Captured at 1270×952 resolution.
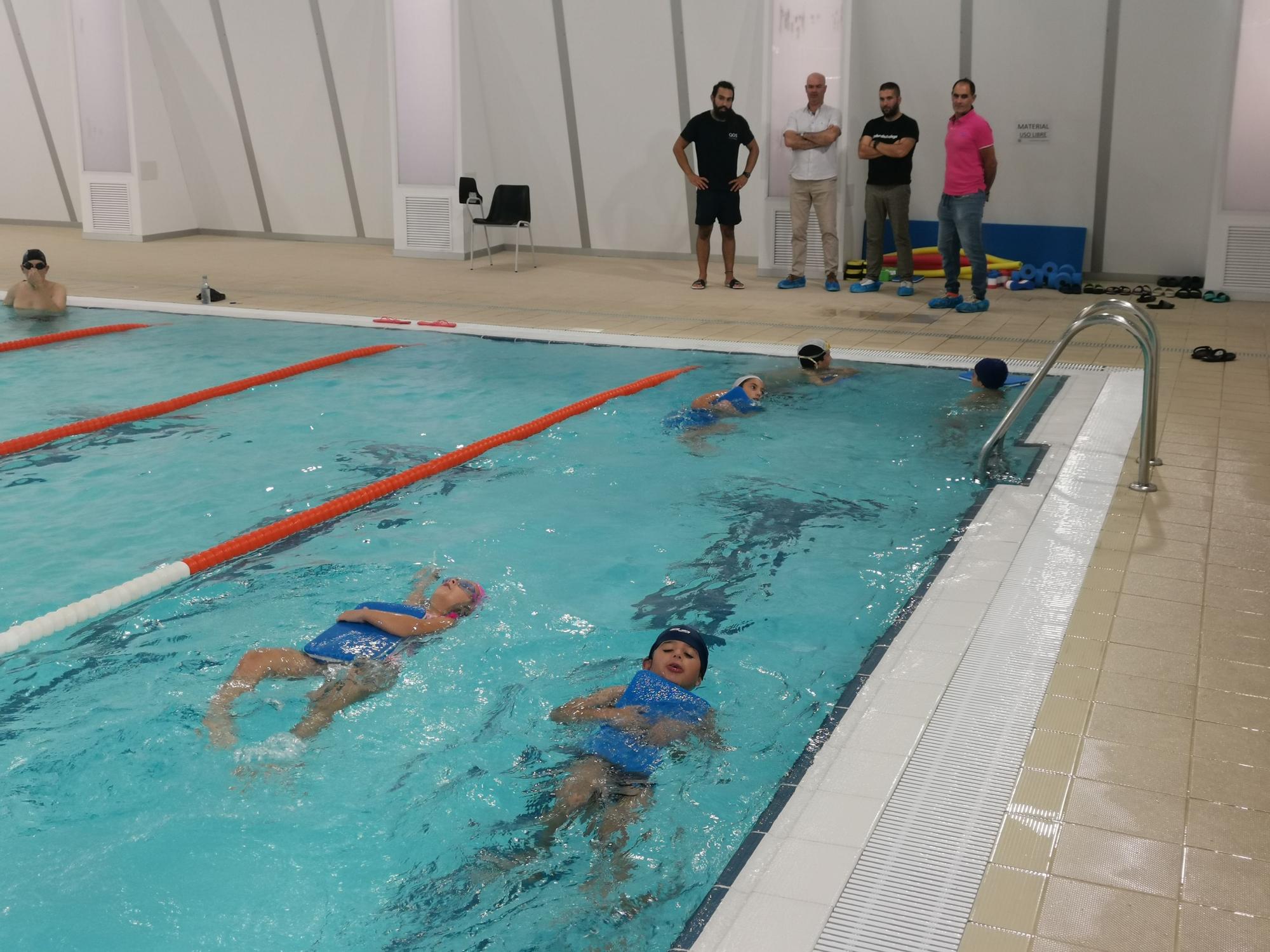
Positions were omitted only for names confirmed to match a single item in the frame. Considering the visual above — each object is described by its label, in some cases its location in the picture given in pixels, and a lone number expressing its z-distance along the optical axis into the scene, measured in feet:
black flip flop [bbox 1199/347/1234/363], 23.15
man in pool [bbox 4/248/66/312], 28.99
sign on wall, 33.53
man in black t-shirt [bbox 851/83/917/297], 31.24
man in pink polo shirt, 27.89
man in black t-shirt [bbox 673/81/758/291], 32.30
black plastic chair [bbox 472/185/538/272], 38.70
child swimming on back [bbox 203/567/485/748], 10.81
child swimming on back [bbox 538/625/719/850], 9.13
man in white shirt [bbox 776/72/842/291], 31.96
